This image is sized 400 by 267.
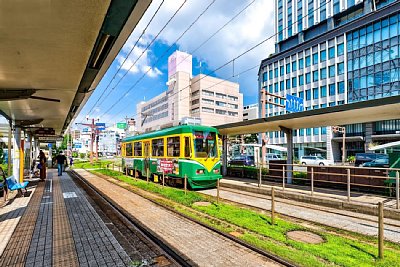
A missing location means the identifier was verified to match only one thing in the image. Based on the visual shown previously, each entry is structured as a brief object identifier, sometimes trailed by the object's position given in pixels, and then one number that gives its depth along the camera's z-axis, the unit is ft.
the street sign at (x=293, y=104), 62.93
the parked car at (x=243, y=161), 105.93
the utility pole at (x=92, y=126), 123.28
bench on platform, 30.85
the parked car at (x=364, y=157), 79.21
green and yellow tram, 39.93
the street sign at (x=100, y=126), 124.67
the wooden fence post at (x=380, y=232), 14.83
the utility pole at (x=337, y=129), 124.69
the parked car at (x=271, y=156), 122.83
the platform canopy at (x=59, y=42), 10.63
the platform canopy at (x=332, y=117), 27.91
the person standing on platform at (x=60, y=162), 64.97
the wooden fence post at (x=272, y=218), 21.35
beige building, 253.03
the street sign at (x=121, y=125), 155.43
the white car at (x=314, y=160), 107.96
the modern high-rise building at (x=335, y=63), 123.34
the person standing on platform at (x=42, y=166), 51.34
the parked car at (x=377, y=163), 55.07
